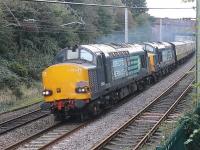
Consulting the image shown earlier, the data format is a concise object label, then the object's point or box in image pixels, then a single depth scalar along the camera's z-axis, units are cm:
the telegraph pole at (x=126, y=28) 3661
